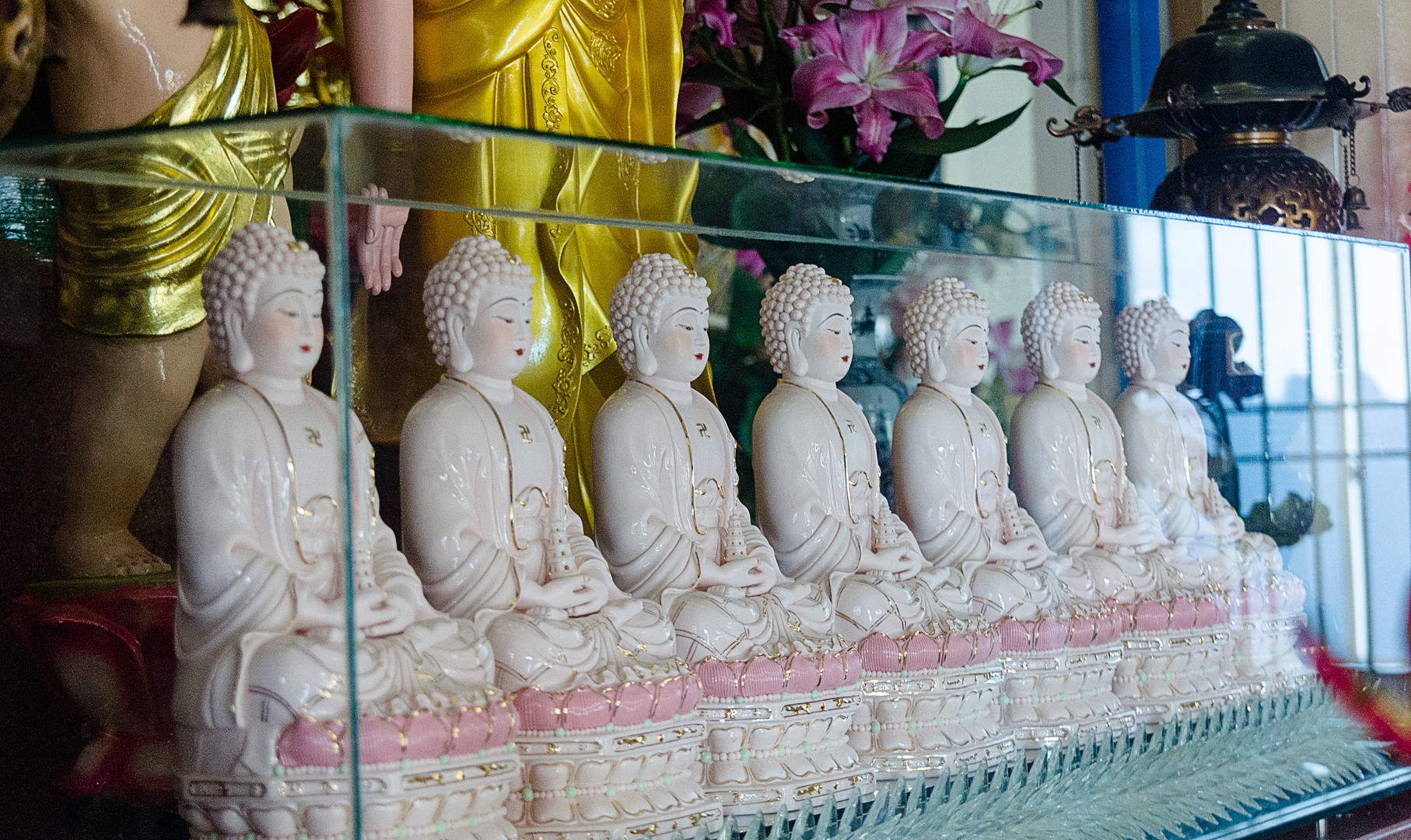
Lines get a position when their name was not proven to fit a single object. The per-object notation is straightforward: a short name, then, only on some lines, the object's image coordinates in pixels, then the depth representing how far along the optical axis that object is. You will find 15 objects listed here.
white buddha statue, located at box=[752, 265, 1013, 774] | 2.04
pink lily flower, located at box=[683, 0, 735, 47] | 2.86
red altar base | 1.53
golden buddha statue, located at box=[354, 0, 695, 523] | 1.61
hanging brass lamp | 3.10
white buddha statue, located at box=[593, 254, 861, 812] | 1.87
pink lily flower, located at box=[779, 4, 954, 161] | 2.74
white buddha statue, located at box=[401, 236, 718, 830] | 1.67
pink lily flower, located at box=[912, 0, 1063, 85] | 2.82
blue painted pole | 4.68
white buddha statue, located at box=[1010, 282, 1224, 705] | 2.35
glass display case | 1.42
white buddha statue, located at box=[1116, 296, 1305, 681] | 2.41
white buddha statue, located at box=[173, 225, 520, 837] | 1.41
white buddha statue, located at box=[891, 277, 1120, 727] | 2.21
